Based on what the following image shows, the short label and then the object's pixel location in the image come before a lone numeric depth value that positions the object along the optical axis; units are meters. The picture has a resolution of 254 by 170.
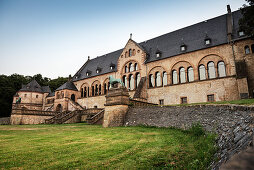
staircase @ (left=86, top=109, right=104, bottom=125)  23.55
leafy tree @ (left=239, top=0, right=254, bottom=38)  17.52
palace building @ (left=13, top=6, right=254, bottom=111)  23.27
